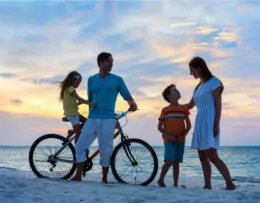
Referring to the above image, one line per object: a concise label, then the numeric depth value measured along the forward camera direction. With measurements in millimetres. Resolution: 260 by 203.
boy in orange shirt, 6652
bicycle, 6711
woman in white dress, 6215
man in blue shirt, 6605
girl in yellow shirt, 6922
